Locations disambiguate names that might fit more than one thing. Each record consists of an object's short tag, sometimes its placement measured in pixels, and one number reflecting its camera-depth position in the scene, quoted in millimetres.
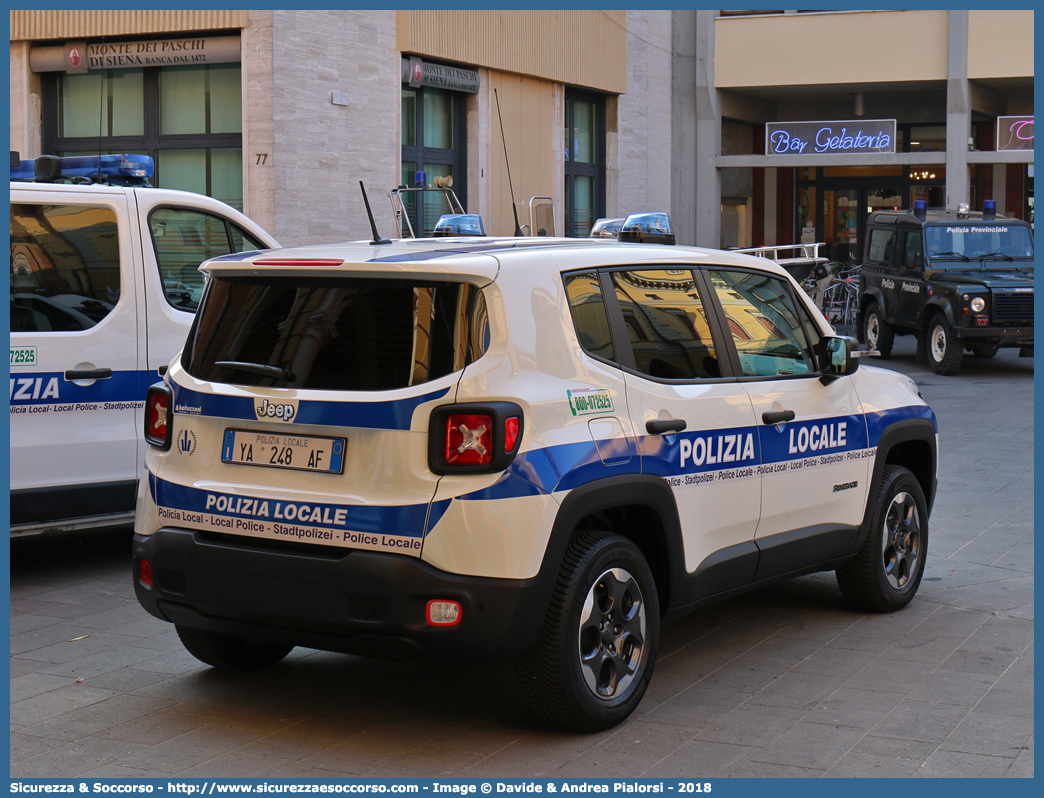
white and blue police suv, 4215
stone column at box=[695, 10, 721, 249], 32312
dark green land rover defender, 17719
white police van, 6668
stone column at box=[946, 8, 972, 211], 29812
